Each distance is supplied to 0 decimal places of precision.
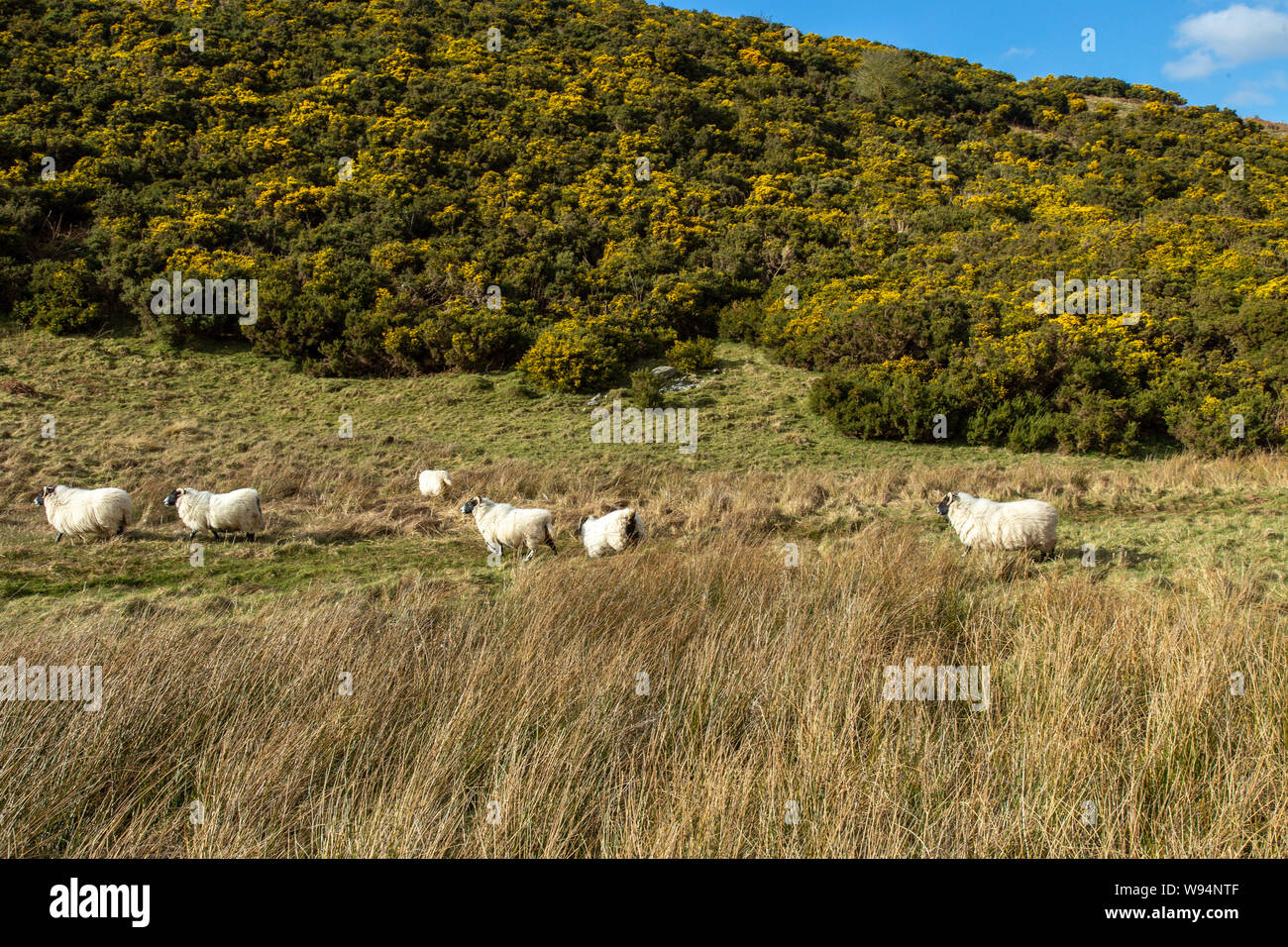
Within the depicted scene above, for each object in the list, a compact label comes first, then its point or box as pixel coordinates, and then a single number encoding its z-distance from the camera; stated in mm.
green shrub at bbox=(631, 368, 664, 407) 20109
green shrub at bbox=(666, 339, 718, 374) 22406
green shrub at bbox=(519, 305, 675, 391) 21188
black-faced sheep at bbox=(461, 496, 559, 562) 9805
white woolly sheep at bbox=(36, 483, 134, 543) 10258
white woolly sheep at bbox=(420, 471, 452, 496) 13422
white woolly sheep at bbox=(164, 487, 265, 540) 10508
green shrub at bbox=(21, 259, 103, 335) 21984
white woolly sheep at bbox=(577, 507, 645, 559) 9562
